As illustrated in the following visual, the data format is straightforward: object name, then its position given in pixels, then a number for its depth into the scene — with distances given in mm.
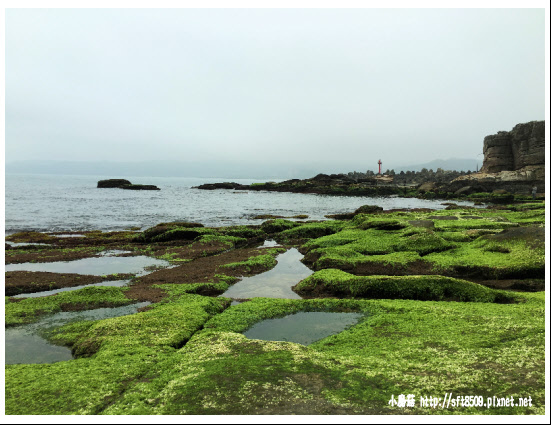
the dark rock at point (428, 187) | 101312
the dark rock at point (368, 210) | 45175
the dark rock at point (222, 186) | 157125
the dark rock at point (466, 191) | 88875
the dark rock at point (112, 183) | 151250
